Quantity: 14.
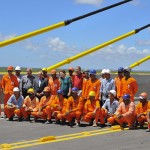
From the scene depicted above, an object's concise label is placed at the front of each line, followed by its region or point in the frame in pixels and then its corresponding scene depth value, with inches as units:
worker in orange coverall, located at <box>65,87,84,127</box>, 484.4
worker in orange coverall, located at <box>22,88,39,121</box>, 532.6
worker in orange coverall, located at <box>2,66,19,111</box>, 568.7
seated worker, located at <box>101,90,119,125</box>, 476.7
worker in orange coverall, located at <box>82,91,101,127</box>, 475.1
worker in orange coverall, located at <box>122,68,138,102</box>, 494.3
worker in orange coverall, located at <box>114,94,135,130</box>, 443.5
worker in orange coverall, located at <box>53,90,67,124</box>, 494.3
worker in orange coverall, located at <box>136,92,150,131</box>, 444.6
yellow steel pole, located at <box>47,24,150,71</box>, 707.8
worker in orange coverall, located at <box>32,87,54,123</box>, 515.8
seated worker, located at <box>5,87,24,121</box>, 536.4
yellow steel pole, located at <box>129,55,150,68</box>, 809.9
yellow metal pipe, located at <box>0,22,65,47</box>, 434.0
